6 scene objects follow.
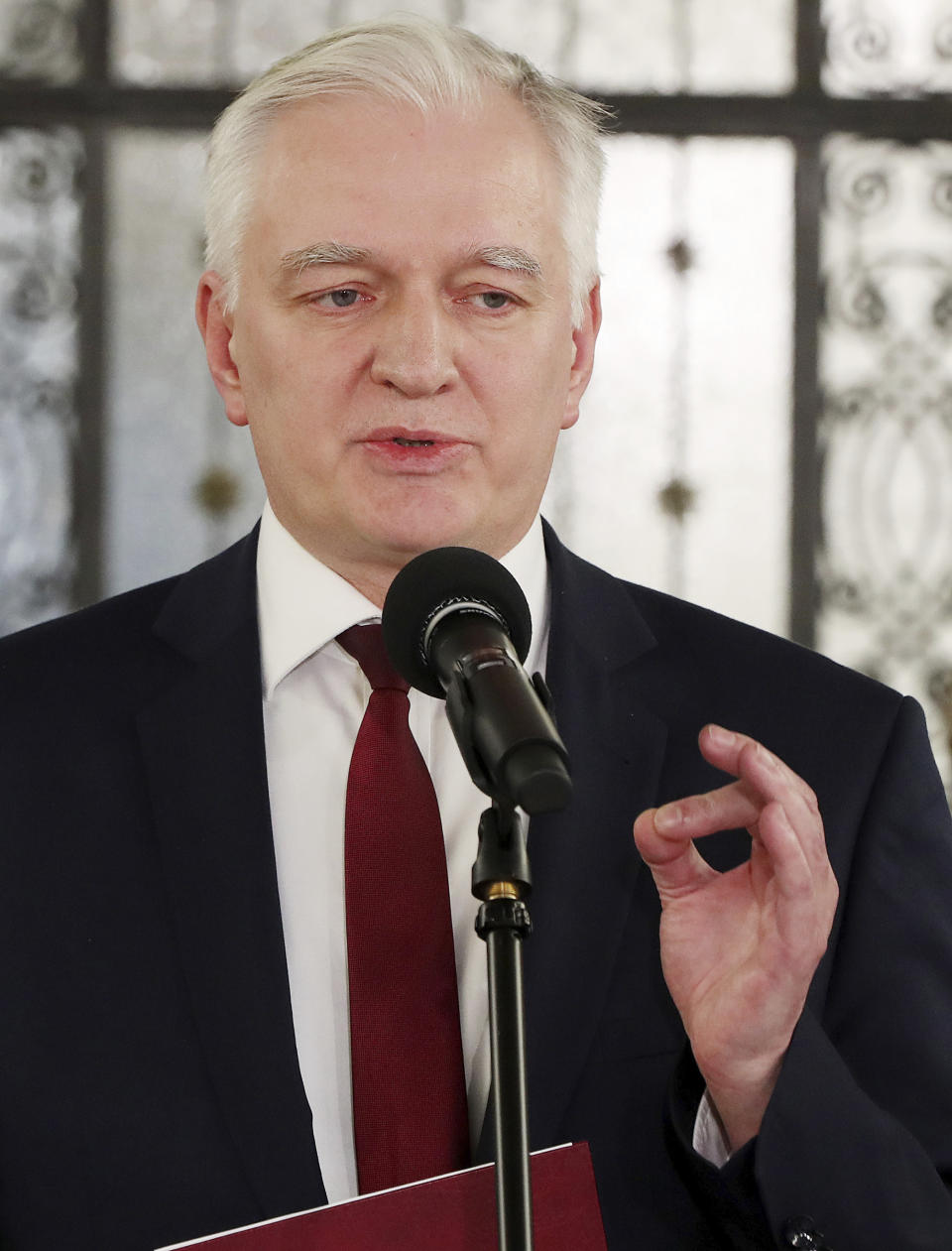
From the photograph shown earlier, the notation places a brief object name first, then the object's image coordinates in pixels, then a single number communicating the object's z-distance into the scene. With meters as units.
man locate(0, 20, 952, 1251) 2.46
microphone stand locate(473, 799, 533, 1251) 1.65
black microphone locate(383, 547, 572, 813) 1.64
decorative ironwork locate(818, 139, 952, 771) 7.40
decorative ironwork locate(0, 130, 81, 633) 7.16
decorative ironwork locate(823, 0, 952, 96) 7.55
